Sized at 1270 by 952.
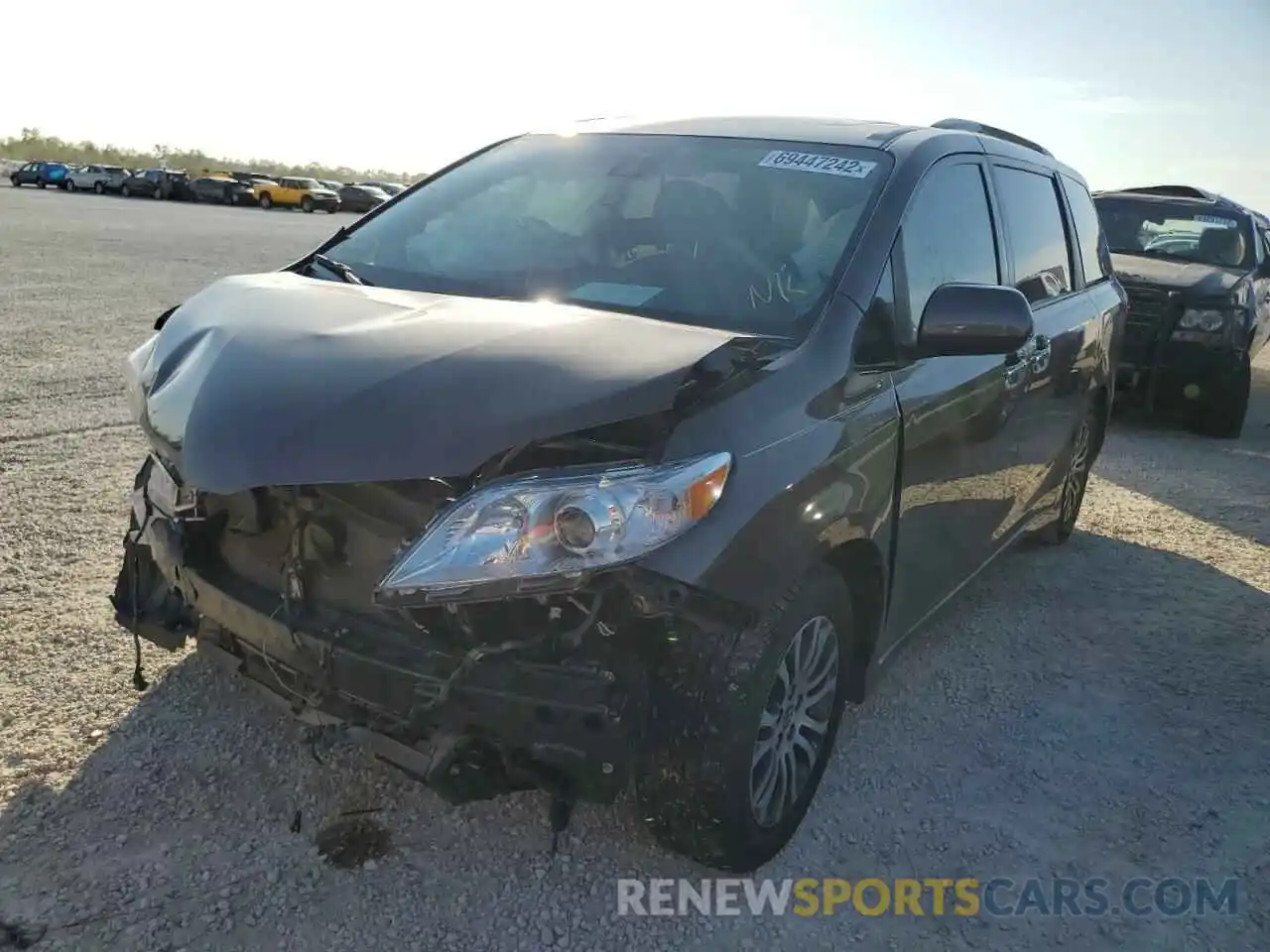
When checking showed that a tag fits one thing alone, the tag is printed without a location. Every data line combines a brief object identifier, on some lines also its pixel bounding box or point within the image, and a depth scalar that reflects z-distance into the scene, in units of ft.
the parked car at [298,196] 160.66
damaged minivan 6.88
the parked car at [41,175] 167.73
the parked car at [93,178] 165.78
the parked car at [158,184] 162.40
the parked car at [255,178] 164.04
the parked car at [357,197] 165.17
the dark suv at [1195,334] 28.04
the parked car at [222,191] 161.27
